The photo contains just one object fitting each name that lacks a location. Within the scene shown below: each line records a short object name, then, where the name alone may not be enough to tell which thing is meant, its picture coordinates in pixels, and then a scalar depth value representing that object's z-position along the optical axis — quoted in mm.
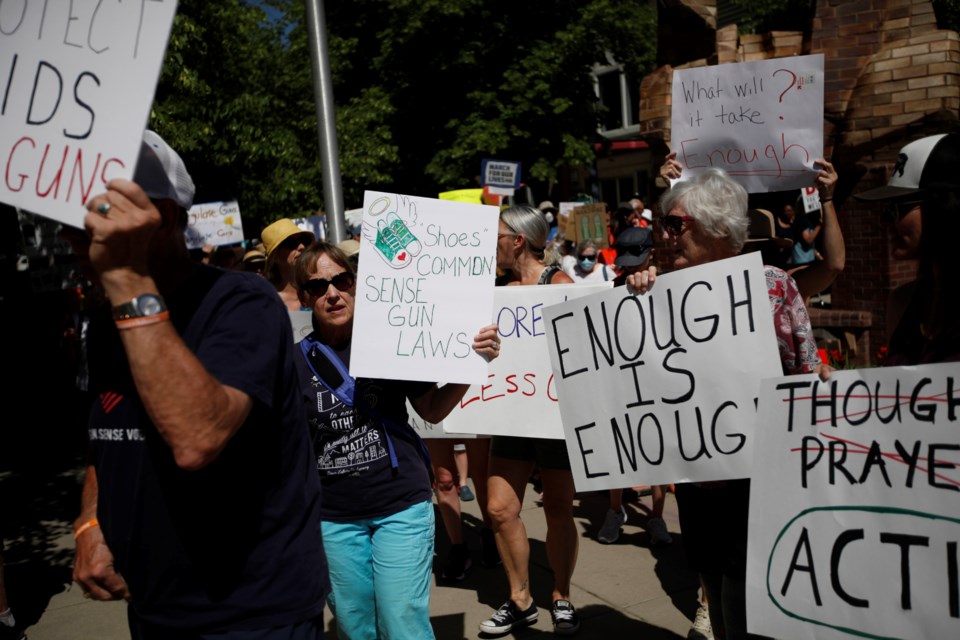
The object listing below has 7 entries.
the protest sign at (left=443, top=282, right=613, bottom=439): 4109
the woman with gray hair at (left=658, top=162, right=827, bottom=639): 2842
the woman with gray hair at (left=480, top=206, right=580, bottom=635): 4184
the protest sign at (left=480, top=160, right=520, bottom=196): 12781
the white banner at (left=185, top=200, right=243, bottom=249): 11278
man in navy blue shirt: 1784
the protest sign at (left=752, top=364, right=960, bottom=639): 2072
